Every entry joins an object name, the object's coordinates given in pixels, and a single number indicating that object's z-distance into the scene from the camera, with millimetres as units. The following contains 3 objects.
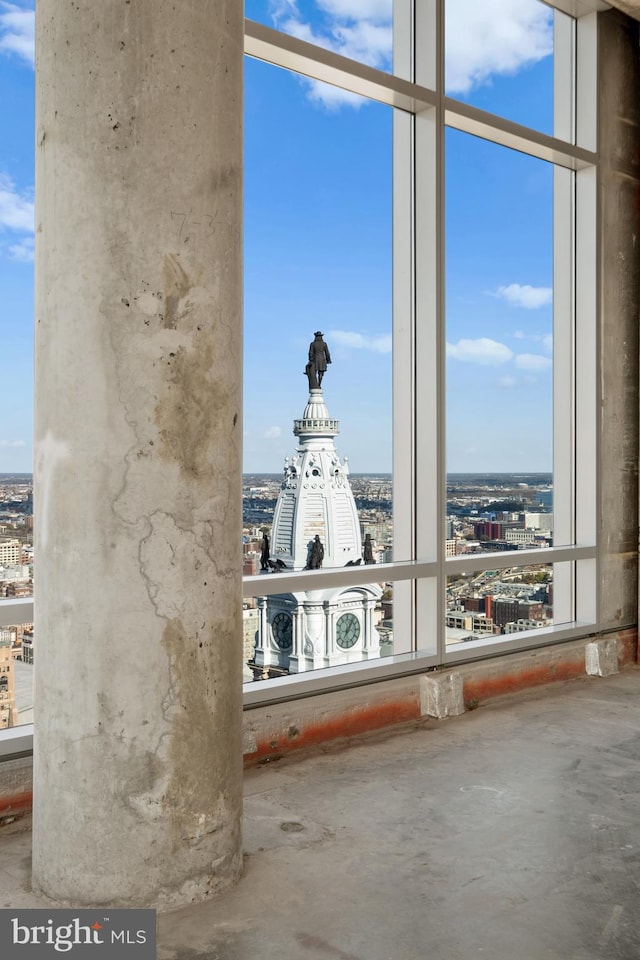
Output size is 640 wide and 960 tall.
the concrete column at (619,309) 7516
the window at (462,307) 5652
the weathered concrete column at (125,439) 3125
